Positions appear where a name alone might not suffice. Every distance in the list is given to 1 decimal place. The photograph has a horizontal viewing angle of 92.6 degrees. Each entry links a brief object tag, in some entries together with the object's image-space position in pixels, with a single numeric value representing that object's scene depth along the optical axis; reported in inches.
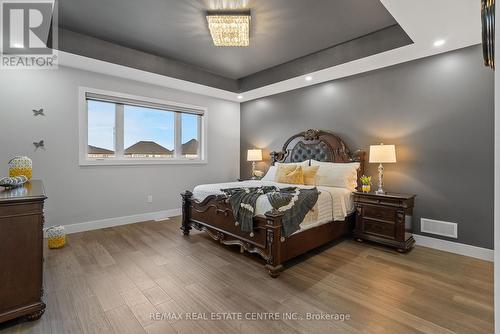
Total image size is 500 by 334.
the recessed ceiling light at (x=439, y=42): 107.5
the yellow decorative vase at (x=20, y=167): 94.6
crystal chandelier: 107.7
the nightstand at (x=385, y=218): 117.1
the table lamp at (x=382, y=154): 124.6
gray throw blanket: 96.9
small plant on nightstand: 135.6
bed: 95.2
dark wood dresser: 62.6
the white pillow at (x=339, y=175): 138.9
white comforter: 104.3
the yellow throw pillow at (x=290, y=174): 151.1
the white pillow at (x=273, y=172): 168.5
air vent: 116.9
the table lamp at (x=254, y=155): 202.4
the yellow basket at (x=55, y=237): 117.6
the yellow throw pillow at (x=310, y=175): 149.9
